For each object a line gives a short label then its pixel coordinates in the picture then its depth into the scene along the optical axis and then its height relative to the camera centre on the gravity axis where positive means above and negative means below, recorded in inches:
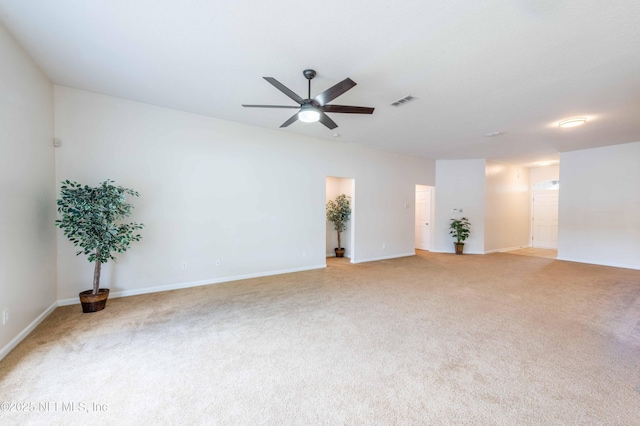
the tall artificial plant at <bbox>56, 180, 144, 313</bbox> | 122.9 -8.5
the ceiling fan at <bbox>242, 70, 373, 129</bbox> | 103.7 +44.7
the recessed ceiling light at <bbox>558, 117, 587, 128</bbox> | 171.5 +58.7
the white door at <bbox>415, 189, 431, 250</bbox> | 326.3 -14.4
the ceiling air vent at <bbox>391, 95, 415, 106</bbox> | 142.9 +60.4
